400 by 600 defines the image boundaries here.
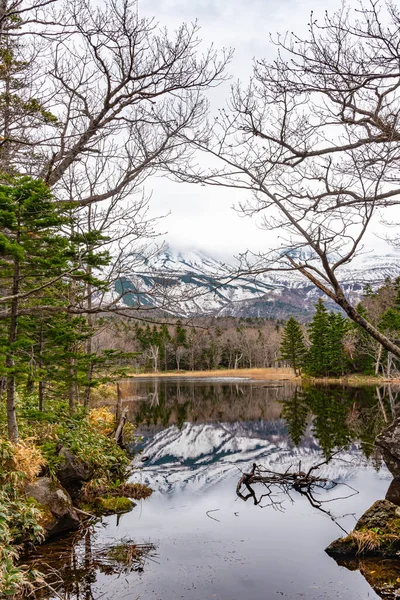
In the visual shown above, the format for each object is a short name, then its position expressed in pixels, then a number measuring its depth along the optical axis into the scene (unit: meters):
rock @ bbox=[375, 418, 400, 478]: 8.87
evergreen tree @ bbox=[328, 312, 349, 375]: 46.09
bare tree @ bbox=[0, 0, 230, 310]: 7.92
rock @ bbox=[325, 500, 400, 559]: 6.93
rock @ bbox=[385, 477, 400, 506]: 8.67
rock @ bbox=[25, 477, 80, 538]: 7.45
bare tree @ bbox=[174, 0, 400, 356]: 5.46
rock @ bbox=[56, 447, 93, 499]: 9.00
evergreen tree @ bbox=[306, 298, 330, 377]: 47.12
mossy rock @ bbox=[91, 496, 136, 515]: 9.46
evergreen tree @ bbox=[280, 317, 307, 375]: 50.69
